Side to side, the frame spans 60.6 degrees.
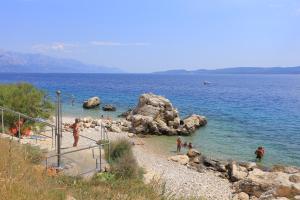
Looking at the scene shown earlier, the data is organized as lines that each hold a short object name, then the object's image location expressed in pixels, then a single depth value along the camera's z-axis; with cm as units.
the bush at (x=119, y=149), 1073
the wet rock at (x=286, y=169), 1557
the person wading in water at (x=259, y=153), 1834
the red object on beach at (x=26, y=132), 1350
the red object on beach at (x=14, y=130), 1169
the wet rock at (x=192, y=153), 1813
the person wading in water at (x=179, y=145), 1930
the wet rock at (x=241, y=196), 1225
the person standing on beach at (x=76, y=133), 1310
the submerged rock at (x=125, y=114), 3143
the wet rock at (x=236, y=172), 1465
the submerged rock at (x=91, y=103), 3798
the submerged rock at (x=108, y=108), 3638
